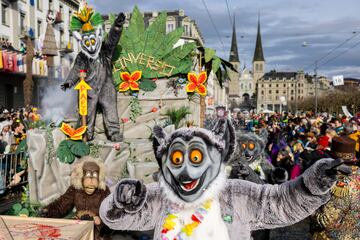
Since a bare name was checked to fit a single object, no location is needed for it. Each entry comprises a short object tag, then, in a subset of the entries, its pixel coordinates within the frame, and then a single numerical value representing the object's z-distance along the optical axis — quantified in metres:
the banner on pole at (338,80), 17.03
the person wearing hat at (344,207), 3.07
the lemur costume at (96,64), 6.41
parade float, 7.73
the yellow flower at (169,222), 2.38
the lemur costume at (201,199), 2.32
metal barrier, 6.80
